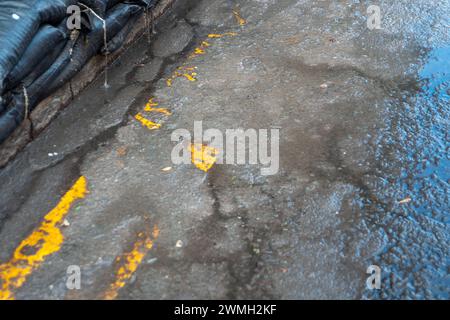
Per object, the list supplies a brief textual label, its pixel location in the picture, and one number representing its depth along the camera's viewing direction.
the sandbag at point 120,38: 4.01
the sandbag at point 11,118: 3.10
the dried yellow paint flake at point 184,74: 4.01
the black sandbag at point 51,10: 3.29
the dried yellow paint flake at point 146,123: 3.54
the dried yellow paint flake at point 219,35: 4.55
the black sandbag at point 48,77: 3.34
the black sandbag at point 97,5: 3.71
